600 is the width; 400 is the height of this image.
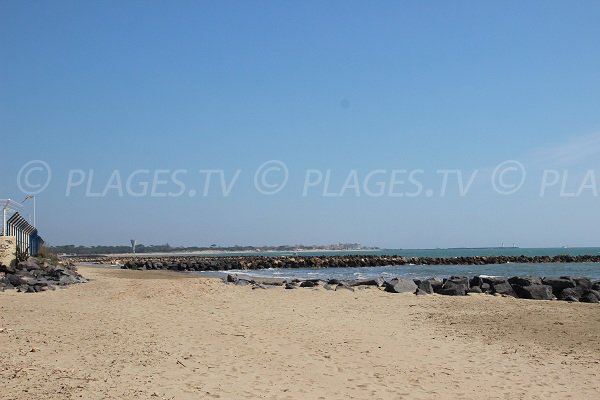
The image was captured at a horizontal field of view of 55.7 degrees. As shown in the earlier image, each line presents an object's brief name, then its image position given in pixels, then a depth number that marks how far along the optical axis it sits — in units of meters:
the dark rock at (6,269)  22.04
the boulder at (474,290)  18.84
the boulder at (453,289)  18.14
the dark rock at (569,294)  17.54
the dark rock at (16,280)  17.94
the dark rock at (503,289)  18.66
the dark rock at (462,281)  19.02
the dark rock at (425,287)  18.26
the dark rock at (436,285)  18.92
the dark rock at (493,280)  19.46
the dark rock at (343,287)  19.53
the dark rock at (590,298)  16.98
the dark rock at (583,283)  18.17
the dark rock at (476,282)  19.68
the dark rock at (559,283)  18.34
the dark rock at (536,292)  17.58
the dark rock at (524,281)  18.54
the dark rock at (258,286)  20.67
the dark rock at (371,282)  20.81
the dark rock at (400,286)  18.74
